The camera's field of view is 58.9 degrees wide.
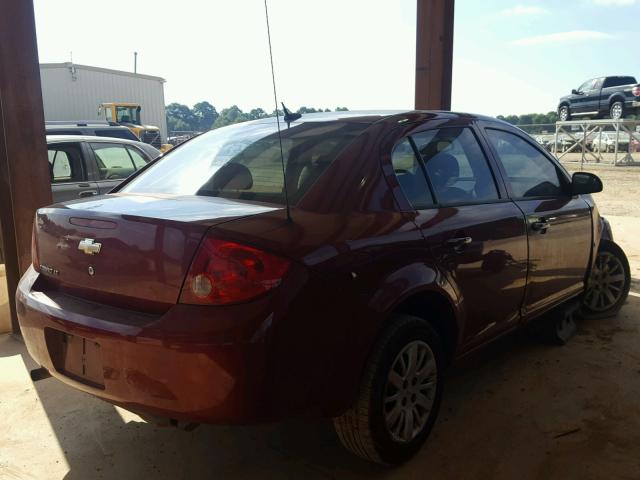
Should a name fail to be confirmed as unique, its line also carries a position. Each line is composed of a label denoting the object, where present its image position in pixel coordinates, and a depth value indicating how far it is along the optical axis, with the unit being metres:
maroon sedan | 1.95
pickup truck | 21.03
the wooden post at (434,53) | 5.08
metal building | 25.88
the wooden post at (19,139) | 3.81
